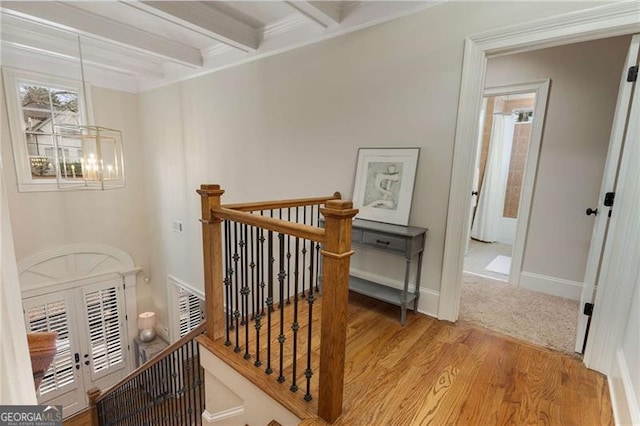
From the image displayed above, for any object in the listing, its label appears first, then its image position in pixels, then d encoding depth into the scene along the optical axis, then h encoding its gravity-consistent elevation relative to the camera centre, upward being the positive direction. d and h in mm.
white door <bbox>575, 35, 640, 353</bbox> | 1771 -77
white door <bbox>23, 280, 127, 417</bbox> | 4766 -3033
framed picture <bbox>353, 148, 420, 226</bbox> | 2516 -132
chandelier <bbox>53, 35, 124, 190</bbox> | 3246 -1
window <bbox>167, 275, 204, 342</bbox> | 5438 -2740
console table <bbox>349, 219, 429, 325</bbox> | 2303 -603
